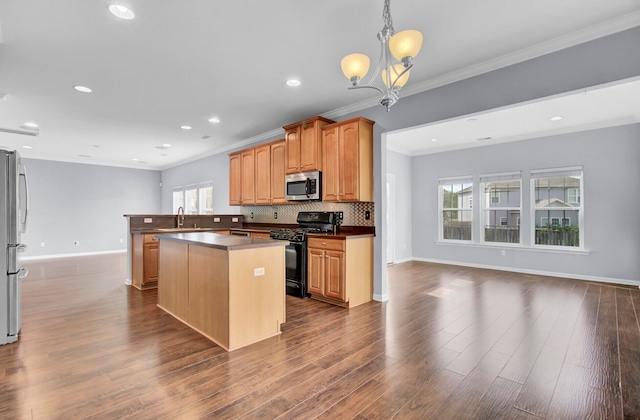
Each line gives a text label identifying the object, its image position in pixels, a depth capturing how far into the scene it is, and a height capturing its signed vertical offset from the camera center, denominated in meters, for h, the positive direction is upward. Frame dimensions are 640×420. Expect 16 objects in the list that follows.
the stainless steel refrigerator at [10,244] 2.80 -0.30
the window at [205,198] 8.48 +0.39
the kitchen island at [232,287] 2.68 -0.71
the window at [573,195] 5.66 +0.30
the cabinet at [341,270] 3.91 -0.77
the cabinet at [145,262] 4.84 -0.80
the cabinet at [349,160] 4.14 +0.71
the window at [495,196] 6.57 +0.33
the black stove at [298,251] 4.38 -0.56
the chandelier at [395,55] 1.93 +1.04
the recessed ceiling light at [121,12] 2.35 +1.56
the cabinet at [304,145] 4.59 +1.04
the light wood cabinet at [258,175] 5.44 +0.70
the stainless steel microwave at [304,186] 4.58 +0.39
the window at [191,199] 9.08 +0.38
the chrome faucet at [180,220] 5.70 -0.15
